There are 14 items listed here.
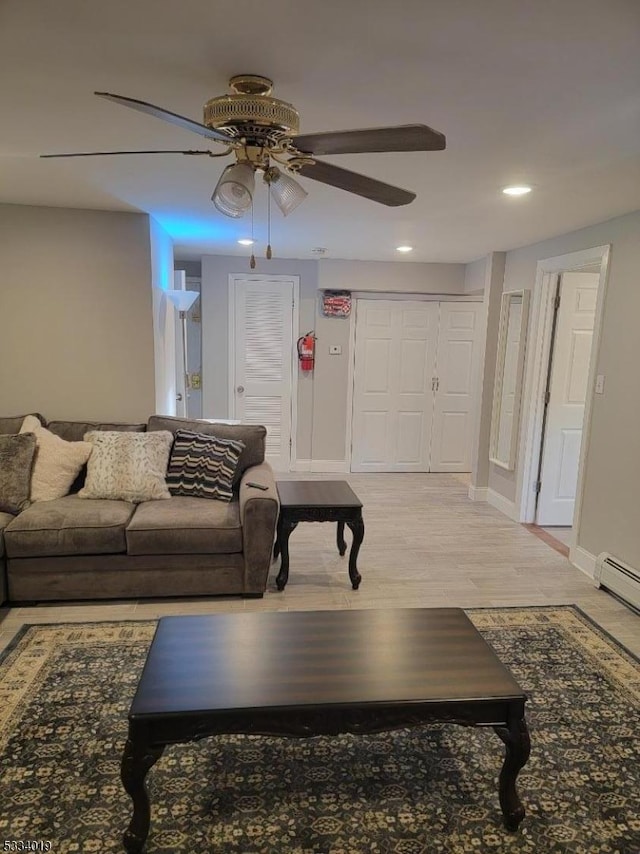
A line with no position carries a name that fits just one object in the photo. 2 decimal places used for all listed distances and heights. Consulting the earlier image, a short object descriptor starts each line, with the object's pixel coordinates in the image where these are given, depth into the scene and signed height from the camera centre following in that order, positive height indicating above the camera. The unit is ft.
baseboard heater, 10.51 -4.42
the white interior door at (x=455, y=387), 20.83 -1.38
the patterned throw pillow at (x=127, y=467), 11.07 -2.59
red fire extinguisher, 20.02 -0.06
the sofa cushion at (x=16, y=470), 10.50 -2.59
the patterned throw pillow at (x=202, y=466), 11.46 -2.61
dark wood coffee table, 5.22 -3.46
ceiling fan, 4.78 +1.88
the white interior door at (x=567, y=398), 14.51 -1.16
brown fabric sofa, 9.84 -3.82
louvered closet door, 19.83 -0.50
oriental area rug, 5.54 -4.92
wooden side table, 10.75 -3.30
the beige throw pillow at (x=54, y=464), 10.92 -2.56
